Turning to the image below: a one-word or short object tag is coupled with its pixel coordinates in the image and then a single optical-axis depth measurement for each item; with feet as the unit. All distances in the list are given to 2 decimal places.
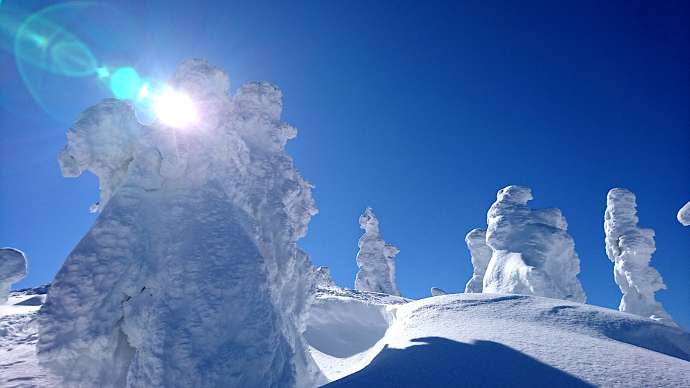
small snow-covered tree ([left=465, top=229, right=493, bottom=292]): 169.78
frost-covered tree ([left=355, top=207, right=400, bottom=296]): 219.20
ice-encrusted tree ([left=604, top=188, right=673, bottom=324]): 149.18
